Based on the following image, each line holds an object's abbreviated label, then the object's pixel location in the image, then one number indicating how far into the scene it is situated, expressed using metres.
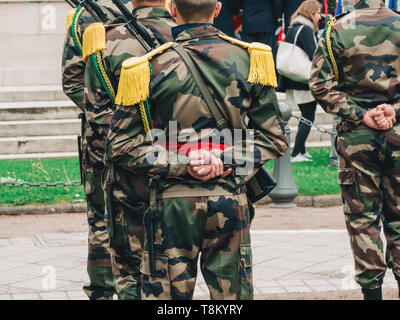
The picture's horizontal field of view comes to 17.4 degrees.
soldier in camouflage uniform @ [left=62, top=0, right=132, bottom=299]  8.35
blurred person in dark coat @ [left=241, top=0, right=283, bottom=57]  21.47
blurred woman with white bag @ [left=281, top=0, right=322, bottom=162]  17.39
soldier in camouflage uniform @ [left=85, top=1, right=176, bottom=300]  7.10
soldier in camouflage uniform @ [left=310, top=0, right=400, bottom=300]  8.43
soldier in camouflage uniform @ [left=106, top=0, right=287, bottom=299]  5.84
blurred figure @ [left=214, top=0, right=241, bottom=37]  22.29
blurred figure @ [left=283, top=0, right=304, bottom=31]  22.34
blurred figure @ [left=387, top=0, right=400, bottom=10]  15.39
